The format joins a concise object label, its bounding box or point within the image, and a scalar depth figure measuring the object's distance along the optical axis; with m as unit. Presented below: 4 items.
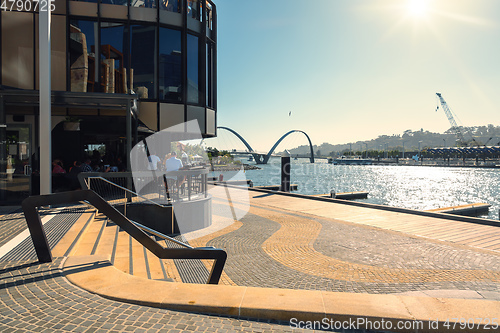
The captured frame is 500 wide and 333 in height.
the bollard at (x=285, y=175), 24.25
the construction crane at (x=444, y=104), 188.66
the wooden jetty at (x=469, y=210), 18.72
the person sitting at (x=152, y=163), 12.61
